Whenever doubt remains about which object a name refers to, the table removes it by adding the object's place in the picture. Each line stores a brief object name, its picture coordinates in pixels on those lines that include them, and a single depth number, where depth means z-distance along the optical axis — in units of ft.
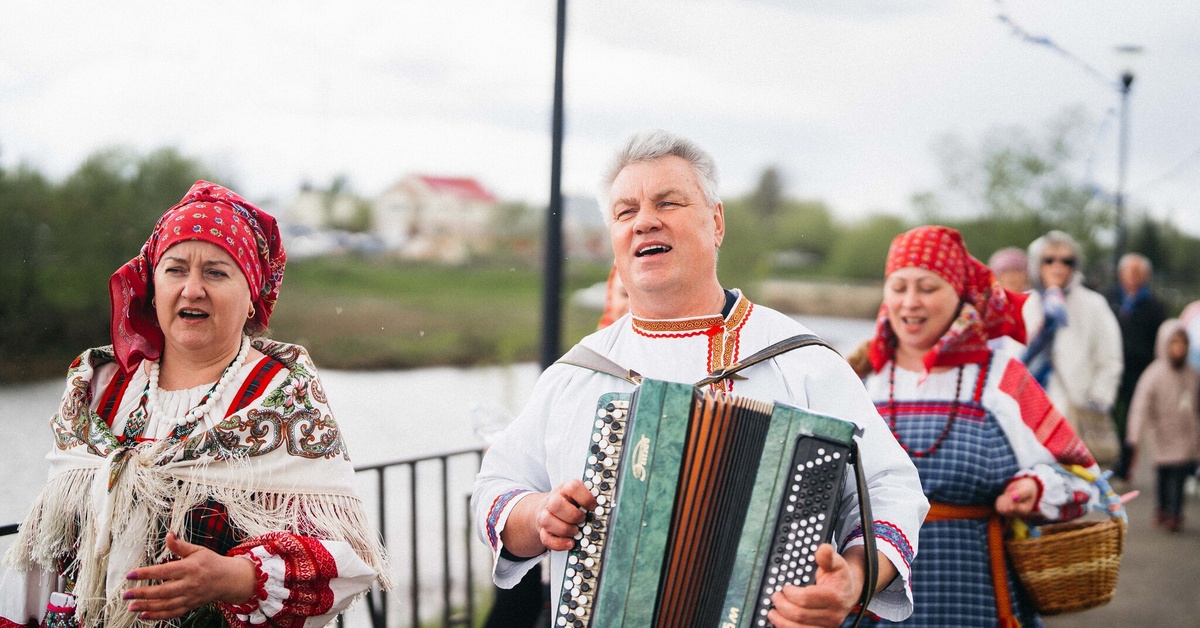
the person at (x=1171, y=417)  20.16
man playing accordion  5.66
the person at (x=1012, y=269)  16.53
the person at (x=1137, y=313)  22.40
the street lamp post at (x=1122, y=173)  26.30
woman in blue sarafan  8.23
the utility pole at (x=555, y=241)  9.75
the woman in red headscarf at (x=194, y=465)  5.77
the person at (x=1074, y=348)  16.63
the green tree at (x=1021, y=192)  29.58
